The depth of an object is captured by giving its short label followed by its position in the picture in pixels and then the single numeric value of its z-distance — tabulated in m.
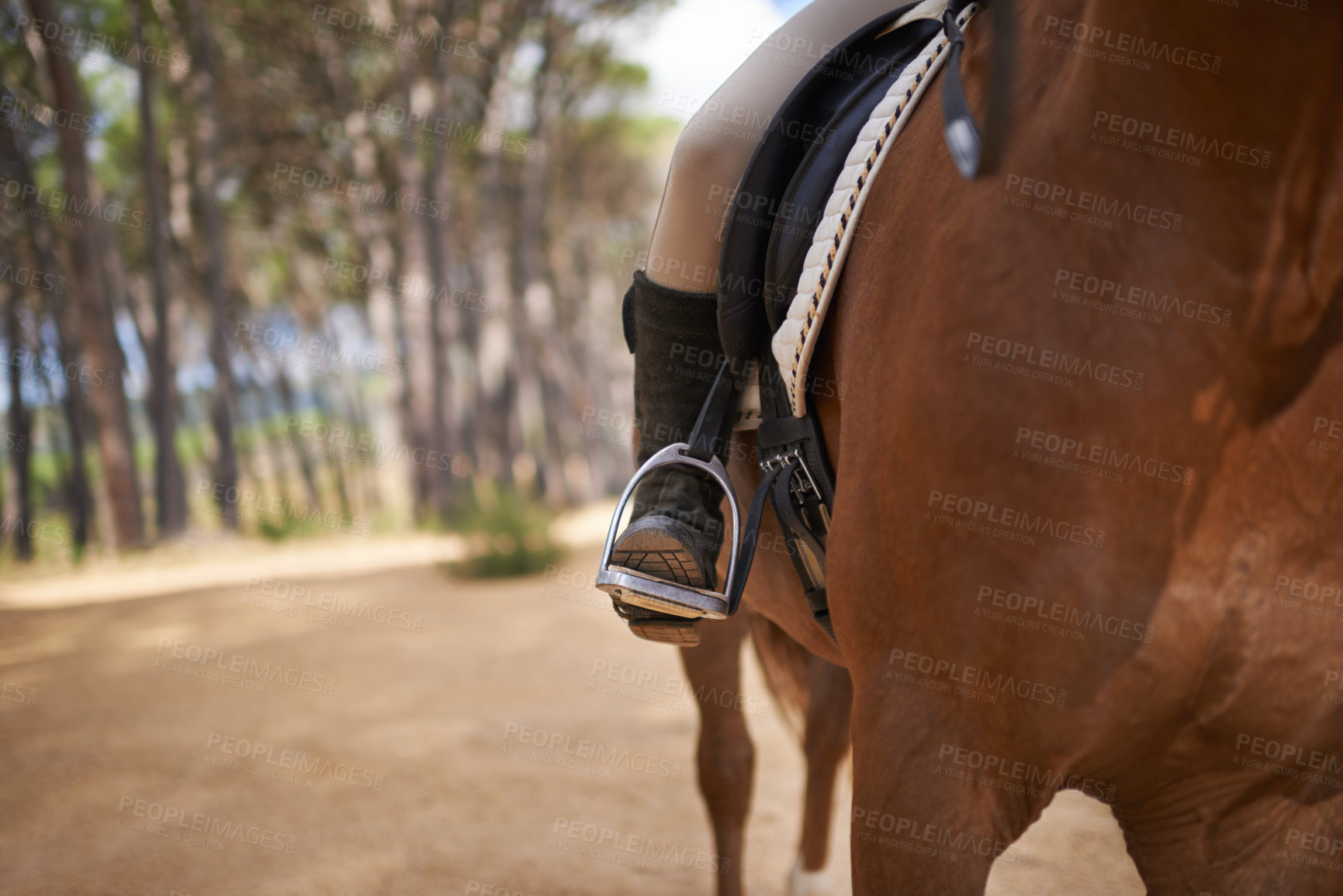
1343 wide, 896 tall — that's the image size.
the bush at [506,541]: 11.79
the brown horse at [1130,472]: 1.11
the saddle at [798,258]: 1.58
